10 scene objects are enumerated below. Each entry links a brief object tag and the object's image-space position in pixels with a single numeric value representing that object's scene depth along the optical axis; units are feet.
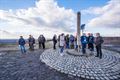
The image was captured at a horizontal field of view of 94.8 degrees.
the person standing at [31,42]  21.42
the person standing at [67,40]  20.78
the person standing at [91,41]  16.34
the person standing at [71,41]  20.54
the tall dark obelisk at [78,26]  16.94
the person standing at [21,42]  19.81
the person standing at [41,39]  22.02
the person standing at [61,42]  15.42
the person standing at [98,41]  14.38
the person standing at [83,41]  15.79
